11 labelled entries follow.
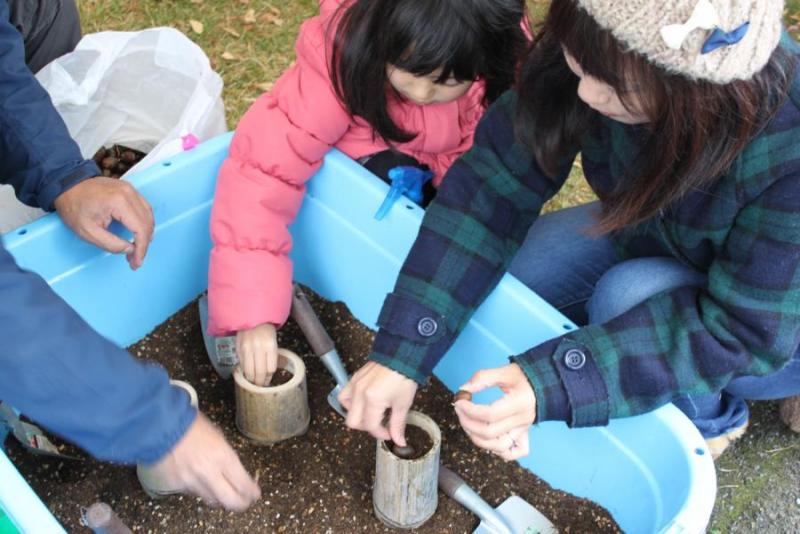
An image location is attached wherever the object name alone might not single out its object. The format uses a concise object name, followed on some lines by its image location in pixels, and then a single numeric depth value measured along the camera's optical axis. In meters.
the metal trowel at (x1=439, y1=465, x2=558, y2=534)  1.09
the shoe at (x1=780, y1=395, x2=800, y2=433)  1.33
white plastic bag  1.38
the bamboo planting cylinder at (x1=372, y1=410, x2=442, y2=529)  1.01
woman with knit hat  0.73
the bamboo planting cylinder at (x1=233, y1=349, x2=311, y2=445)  1.11
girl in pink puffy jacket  1.03
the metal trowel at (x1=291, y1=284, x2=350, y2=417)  1.23
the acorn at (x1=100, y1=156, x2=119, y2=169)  1.49
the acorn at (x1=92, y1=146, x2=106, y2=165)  1.51
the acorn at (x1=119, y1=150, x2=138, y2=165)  1.52
